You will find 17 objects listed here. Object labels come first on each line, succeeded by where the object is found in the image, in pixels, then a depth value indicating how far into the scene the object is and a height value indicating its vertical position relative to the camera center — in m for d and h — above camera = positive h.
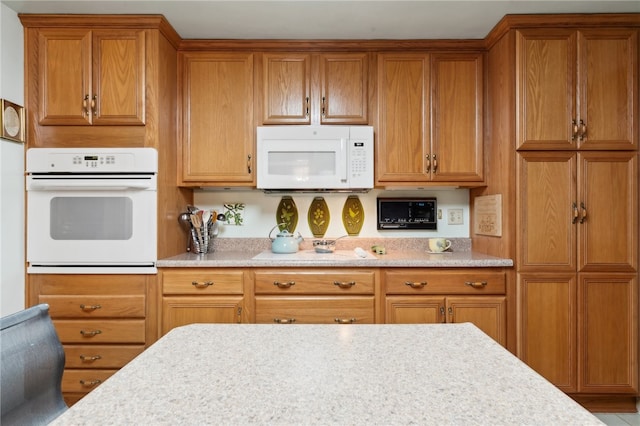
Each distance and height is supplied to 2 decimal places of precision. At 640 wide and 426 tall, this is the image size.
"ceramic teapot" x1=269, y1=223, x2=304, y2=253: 2.43 -0.20
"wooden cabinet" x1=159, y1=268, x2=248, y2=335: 2.10 -0.48
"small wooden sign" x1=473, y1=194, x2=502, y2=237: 2.25 -0.01
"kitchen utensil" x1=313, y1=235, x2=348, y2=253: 2.48 -0.22
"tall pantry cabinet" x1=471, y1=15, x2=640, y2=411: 2.10 +0.06
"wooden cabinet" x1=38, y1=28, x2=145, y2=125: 2.14 +0.84
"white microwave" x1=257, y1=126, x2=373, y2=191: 2.32 +0.36
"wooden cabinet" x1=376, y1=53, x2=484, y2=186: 2.39 +0.60
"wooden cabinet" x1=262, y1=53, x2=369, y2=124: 2.40 +0.83
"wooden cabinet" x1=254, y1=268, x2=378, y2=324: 2.10 -0.48
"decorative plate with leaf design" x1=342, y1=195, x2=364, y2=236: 2.70 -0.01
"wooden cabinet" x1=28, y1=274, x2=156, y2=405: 2.06 -0.61
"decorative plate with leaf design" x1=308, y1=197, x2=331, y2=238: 2.70 -0.02
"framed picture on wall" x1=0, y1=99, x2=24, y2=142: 1.96 +0.52
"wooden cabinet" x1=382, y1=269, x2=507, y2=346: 2.11 -0.49
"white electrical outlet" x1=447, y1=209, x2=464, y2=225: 2.70 -0.02
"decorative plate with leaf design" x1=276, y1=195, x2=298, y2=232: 2.70 -0.01
